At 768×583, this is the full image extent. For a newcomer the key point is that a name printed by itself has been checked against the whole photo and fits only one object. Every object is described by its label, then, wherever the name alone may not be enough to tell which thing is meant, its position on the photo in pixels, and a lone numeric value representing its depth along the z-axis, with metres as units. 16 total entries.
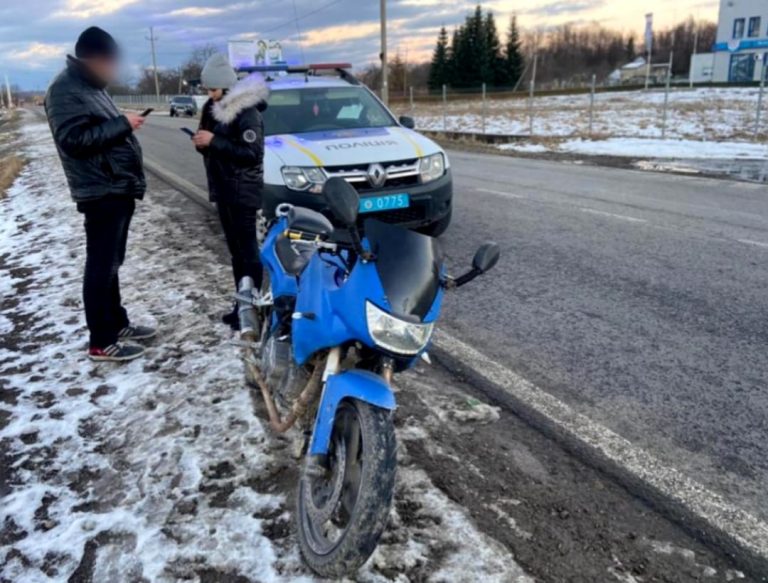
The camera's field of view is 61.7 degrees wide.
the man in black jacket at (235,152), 4.36
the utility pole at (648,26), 44.38
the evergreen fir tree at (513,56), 74.23
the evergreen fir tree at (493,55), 72.50
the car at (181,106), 51.38
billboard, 36.81
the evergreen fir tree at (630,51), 101.19
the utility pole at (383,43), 29.42
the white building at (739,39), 59.38
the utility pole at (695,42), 54.22
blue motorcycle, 2.27
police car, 6.01
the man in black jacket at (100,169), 3.93
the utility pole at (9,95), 112.94
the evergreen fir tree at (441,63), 74.69
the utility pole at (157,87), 82.25
